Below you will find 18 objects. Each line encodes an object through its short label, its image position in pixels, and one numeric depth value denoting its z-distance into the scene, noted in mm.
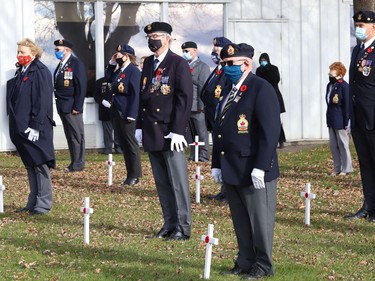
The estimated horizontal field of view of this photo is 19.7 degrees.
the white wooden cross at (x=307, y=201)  12102
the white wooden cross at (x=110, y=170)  15648
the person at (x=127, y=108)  16094
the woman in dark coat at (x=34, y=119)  12869
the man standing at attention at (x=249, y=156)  9094
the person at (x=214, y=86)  13703
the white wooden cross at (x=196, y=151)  17028
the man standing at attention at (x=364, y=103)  12414
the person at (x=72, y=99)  18125
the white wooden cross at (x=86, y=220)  10977
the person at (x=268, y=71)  22172
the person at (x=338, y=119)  17250
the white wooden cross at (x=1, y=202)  13303
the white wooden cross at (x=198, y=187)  13969
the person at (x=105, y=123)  22062
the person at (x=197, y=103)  18766
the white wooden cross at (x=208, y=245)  9148
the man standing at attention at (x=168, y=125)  11227
